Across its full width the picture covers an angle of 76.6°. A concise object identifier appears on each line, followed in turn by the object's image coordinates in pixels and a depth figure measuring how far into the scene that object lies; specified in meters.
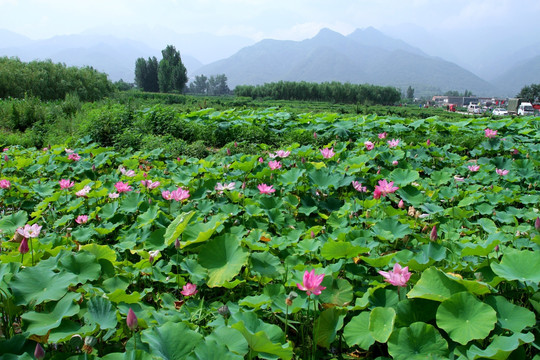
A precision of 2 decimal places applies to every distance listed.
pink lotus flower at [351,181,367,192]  2.66
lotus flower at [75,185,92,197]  2.61
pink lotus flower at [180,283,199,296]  1.63
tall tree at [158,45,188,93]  61.81
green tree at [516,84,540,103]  72.75
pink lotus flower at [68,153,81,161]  3.87
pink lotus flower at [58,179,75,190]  2.75
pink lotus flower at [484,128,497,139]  4.69
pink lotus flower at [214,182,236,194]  2.58
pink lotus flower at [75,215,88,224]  2.38
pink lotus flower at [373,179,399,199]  2.36
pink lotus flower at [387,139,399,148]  3.86
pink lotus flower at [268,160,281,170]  3.01
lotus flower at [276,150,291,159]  3.32
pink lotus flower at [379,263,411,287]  1.36
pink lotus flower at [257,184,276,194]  2.54
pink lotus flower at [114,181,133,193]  2.62
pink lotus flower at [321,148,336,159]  3.37
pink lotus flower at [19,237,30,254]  1.55
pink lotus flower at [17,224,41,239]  1.69
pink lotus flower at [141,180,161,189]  2.71
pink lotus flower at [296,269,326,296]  1.27
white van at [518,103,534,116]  50.11
